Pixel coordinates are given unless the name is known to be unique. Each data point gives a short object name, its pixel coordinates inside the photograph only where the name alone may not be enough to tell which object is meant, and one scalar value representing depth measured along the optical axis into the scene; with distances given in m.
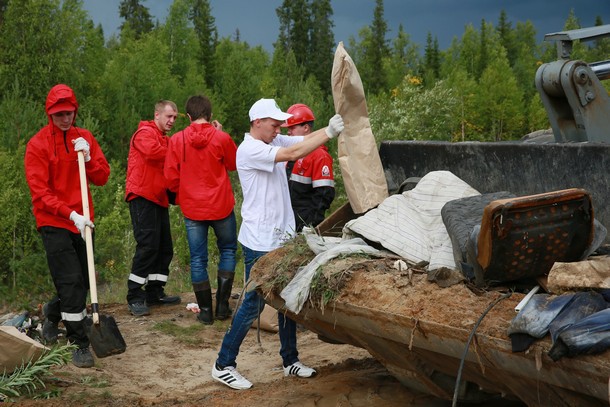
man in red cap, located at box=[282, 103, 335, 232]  7.41
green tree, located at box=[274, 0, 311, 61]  32.41
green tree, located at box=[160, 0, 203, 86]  22.85
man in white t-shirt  6.07
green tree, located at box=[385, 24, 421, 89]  28.23
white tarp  4.60
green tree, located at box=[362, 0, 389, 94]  28.38
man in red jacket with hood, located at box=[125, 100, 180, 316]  8.04
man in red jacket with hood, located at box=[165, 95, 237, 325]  7.64
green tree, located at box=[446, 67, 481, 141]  20.66
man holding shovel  6.49
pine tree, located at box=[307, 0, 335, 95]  30.58
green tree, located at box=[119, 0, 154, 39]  31.61
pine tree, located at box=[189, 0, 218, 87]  24.88
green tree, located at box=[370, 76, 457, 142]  16.09
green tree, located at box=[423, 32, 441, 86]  28.52
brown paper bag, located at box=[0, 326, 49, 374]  5.77
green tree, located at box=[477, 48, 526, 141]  22.03
